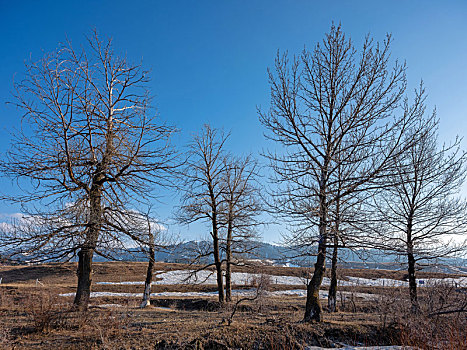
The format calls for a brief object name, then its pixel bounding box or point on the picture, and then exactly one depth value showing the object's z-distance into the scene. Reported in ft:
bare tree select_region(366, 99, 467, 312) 37.09
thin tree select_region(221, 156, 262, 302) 52.06
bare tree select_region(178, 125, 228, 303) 49.75
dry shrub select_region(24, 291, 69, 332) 22.75
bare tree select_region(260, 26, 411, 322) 26.11
